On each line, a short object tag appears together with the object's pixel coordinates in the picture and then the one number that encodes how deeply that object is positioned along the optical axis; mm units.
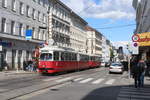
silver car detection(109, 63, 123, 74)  33844
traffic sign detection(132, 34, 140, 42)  20469
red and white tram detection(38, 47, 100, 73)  27309
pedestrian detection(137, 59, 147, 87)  15950
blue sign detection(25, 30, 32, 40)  35219
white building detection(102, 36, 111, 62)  149900
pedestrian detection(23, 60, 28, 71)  36844
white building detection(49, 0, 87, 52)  55875
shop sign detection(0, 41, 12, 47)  34875
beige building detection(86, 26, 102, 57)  110806
